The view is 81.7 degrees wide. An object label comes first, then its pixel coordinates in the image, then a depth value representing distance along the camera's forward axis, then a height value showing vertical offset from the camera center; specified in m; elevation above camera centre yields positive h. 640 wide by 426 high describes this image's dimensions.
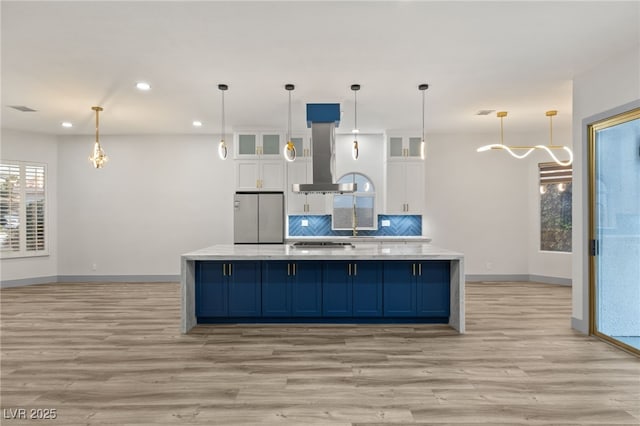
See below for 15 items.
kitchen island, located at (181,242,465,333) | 4.49 -0.88
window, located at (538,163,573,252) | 7.09 +0.20
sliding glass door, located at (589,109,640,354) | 3.67 -0.12
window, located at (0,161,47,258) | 6.93 +0.14
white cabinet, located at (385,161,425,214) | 7.14 +0.62
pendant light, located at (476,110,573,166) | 5.93 +1.66
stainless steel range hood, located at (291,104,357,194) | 5.31 +0.99
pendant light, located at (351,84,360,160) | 4.66 +1.64
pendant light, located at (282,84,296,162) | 4.64 +0.88
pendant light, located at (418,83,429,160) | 4.59 +1.65
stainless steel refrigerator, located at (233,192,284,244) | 6.80 -0.06
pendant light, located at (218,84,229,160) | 4.65 +0.89
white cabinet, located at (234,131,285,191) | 6.98 +1.07
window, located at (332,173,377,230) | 7.31 +0.16
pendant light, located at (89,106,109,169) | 5.12 +0.83
